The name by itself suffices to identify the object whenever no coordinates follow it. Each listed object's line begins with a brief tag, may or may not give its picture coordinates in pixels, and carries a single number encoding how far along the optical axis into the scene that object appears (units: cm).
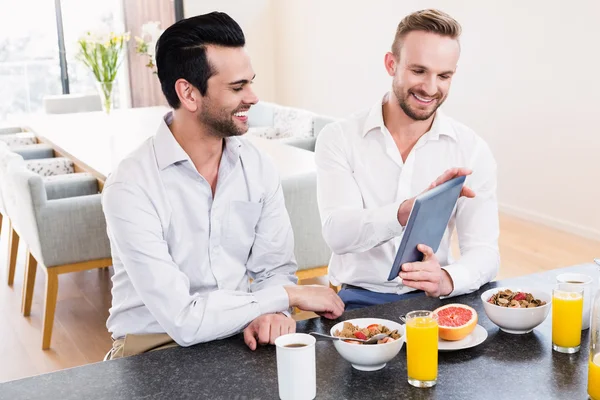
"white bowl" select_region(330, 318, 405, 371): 148
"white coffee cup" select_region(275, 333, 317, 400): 138
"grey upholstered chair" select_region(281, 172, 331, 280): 356
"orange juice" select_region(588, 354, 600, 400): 138
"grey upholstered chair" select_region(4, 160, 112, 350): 342
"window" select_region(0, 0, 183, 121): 838
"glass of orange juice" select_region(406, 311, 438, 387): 143
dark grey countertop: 143
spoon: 155
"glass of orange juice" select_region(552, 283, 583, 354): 158
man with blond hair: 213
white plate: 158
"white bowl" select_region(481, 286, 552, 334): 164
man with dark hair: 180
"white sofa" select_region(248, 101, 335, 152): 507
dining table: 414
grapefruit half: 161
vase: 526
